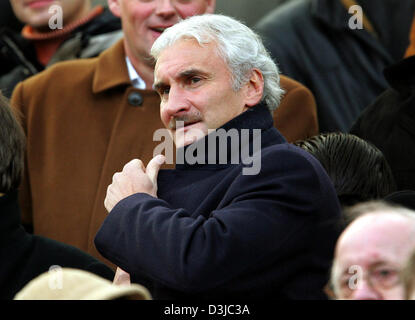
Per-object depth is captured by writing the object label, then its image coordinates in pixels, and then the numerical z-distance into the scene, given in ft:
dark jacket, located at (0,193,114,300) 22.90
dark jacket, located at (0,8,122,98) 34.88
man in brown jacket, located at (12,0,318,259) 28.17
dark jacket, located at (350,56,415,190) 26.17
